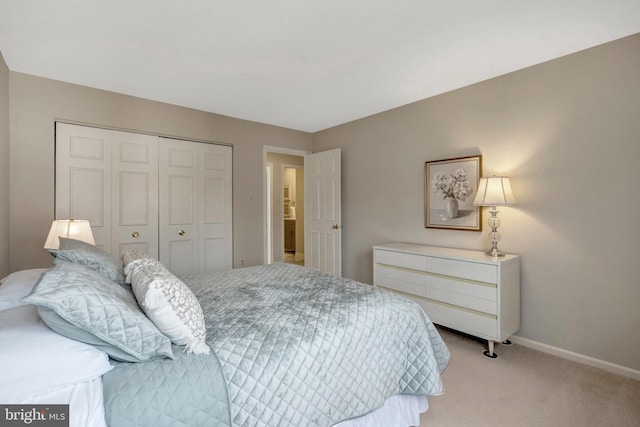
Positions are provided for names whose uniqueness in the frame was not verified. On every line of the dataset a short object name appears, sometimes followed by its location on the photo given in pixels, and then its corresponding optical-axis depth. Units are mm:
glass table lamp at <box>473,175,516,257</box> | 2557
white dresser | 2439
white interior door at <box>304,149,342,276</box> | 4250
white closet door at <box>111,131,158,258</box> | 3205
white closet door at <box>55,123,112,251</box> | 2906
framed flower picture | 2977
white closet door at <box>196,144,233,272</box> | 3795
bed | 943
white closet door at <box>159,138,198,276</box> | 3514
